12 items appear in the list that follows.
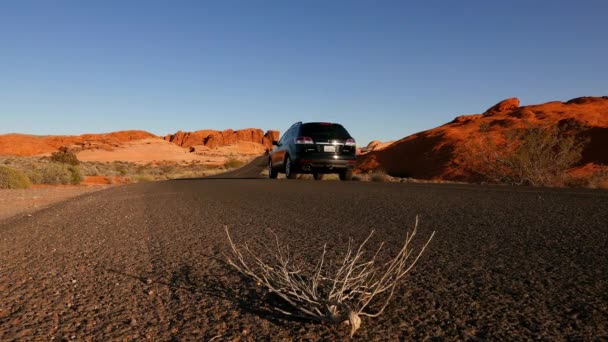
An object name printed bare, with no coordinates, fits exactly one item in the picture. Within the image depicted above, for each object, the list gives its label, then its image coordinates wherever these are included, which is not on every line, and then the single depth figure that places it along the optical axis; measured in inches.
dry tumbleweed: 86.0
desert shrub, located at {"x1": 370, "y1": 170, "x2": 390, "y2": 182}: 703.1
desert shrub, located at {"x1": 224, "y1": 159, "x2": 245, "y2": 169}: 2397.6
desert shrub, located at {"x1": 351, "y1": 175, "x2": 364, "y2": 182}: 731.4
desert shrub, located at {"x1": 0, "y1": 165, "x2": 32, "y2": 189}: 667.4
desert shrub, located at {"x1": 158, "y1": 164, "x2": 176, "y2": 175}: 2079.5
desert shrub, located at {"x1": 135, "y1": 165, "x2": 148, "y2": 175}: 1895.7
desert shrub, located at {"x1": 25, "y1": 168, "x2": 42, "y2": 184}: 862.5
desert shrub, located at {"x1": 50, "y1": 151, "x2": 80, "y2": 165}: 1554.3
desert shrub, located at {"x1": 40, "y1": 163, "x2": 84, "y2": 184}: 895.7
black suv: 581.6
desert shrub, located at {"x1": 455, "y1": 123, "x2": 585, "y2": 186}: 616.4
